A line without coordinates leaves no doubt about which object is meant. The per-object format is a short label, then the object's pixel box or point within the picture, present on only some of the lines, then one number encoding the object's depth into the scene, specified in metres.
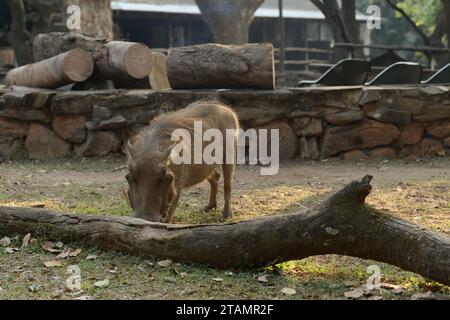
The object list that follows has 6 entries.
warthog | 5.63
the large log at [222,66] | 10.01
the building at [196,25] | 24.50
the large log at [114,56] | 10.59
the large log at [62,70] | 10.67
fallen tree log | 4.27
